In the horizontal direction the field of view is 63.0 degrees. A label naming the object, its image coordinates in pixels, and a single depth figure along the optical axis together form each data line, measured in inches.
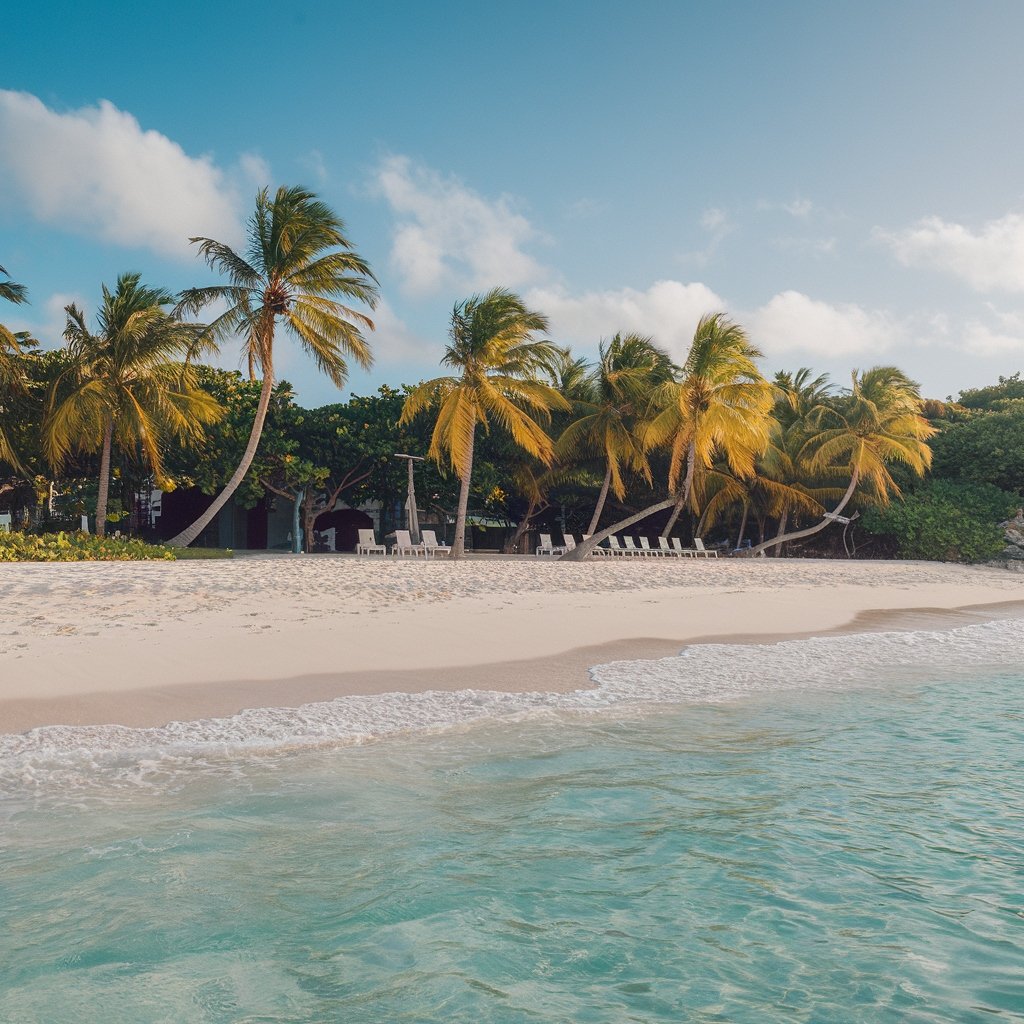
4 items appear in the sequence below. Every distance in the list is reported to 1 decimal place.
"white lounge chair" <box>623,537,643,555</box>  933.1
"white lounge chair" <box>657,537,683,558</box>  957.2
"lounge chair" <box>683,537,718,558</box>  982.4
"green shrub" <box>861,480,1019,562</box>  997.2
